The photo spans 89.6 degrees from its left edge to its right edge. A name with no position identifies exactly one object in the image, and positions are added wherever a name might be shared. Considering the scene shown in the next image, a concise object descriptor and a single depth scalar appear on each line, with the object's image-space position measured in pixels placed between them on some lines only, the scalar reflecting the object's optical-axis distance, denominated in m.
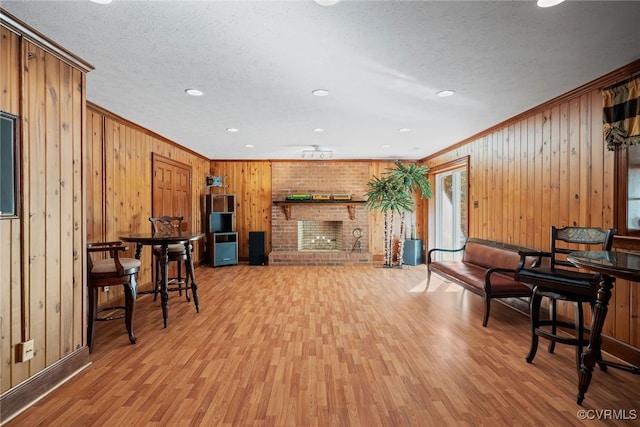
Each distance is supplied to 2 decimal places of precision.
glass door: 5.79
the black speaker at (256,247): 6.88
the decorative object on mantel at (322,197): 7.13
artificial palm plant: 6.13
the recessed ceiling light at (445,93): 3.04
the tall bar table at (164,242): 3.18
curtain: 2.44
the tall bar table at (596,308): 1.89
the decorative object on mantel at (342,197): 7.11
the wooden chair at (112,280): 2.73
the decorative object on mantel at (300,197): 7.10
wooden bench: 3.27
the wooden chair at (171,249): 3.79
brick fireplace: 7.23
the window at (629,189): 2.57
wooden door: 4.92
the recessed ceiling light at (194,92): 3.05
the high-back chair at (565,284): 2.23
